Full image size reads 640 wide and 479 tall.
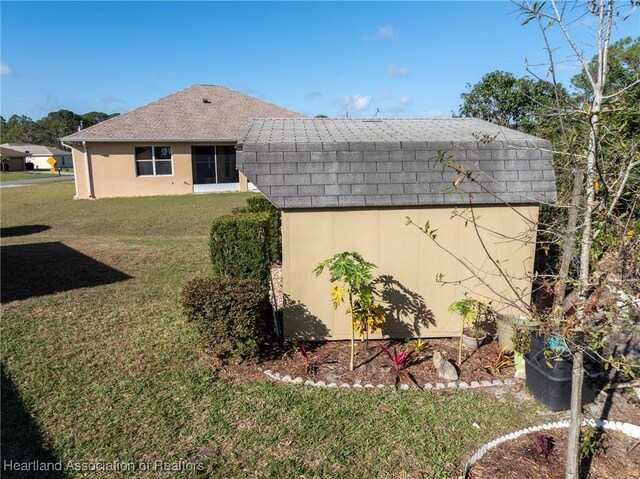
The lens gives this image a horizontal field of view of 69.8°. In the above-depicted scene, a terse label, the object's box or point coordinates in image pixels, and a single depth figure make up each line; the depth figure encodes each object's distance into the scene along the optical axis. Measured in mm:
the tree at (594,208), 2783
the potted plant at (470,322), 5379
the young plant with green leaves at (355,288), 5188
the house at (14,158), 61256
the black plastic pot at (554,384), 4539
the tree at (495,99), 14711
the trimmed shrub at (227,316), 5383
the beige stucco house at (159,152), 22406
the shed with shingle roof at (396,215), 5785
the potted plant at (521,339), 3199
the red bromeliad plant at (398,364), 5199
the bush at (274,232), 10336
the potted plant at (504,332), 5590
